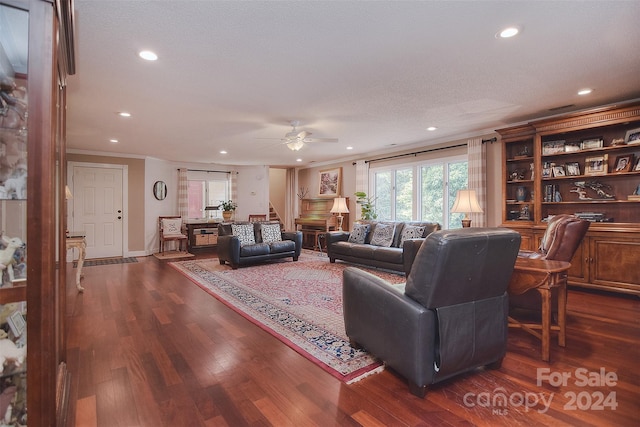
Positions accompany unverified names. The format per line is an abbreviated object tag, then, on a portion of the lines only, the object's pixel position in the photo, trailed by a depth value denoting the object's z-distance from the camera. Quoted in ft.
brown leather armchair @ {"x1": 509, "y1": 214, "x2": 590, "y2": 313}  8.06
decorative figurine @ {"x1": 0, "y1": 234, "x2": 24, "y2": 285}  3.92
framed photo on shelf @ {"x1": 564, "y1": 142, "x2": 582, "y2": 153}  13.91
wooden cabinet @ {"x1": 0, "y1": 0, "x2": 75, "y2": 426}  3.73
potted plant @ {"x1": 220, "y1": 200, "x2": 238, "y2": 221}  27.48
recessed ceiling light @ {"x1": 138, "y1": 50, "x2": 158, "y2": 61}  8.32
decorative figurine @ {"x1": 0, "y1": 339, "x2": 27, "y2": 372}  4.02
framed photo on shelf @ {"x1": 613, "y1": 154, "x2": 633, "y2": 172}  12.76
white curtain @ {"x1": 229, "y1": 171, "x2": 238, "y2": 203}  30.32
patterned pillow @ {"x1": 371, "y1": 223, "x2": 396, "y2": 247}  18.24
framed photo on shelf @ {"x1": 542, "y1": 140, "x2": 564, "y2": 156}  14.25
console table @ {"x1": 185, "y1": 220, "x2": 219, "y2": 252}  25.77
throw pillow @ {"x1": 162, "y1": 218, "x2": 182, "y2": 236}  24.99
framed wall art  26.73
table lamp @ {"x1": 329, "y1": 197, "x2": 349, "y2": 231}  23.02
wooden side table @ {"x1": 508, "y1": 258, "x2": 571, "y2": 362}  7.34
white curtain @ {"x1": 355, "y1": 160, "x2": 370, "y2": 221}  23.99
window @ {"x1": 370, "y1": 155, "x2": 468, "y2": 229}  18.94
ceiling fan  14.79
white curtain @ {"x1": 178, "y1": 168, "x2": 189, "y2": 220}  27.09
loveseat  18.51
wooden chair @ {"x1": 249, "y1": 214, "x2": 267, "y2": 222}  29.99
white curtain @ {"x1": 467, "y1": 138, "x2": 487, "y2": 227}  16.92
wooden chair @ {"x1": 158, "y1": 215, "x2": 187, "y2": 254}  24.68
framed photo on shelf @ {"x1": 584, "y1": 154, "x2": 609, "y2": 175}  13.33
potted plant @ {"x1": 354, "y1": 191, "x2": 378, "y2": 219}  23.30
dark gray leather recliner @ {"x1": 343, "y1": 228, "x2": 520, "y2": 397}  5.72
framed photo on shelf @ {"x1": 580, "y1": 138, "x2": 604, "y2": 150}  13.37
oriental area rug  7.66
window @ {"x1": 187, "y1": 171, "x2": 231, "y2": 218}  29.04
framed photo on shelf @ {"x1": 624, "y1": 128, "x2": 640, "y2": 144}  12.31
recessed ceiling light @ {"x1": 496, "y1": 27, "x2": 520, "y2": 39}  7.39
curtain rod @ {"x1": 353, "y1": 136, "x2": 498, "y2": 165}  16.85
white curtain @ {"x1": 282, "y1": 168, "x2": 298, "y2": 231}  32.07
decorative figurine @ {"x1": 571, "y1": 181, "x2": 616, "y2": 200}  13.71
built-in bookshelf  12.45
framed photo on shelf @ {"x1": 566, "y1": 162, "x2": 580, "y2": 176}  14.06
